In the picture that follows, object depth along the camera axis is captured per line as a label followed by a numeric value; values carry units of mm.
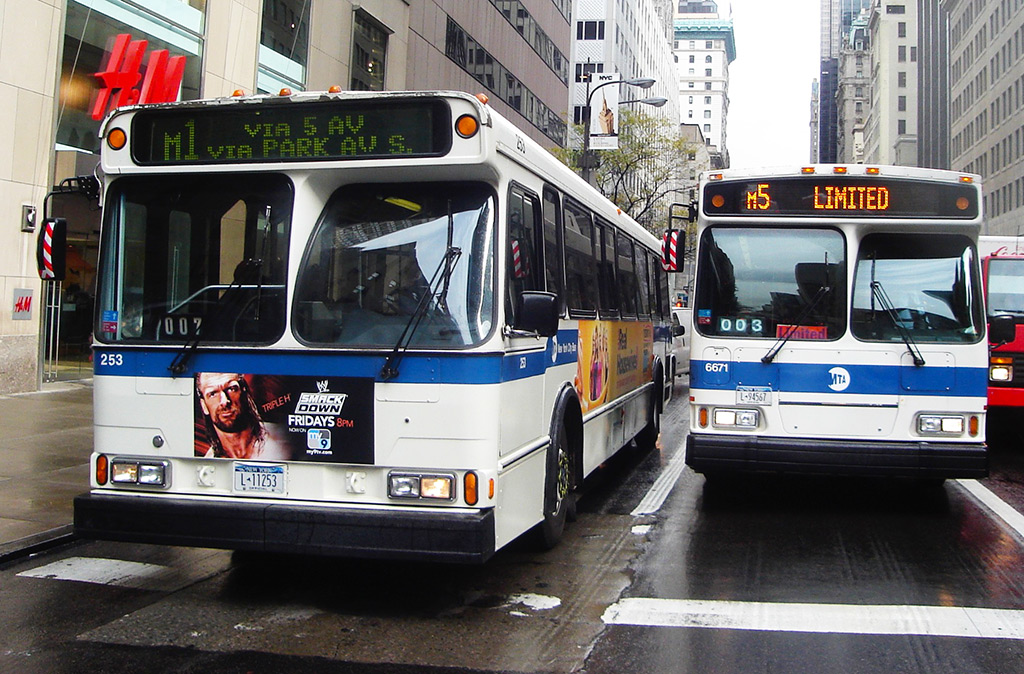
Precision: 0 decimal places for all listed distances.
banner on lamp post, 26141
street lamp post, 25359
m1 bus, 5543
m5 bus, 8383
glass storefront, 16172
